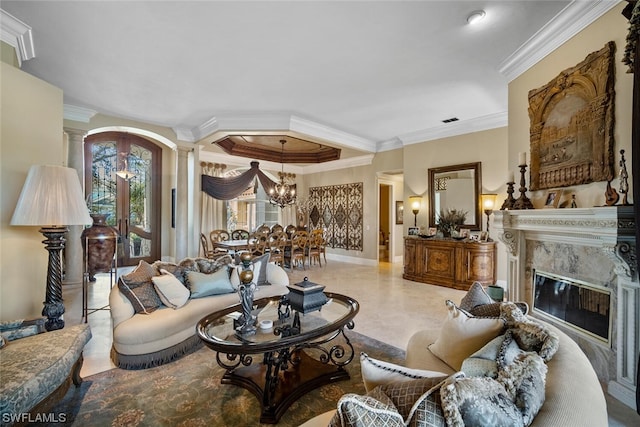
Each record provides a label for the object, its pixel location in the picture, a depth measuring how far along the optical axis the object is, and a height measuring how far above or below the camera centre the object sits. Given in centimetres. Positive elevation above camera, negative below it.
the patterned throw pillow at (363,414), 79 -58
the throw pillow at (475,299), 196 -61
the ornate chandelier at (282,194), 683 +49
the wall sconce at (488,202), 506 +22
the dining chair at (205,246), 596 -70
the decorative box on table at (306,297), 248 -76
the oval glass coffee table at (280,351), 193 -108
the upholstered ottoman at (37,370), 146 -92
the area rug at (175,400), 188 -139
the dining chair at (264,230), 620 -36
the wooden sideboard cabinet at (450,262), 492 -90
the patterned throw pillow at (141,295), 270 -81
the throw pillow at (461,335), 162 -74
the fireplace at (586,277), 198 -58
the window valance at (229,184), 647 +70
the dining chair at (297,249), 668 -86
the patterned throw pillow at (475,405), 83 -59
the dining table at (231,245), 575 -67
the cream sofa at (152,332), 245 -109
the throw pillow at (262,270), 373 -77
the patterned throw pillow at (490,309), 179 -63
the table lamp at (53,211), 230 +2
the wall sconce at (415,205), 618 +20
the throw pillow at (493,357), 132 -71
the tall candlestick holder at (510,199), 328 +18
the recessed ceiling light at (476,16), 249 +181
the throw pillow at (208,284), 312 -80
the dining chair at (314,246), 703 -82
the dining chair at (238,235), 708 -55
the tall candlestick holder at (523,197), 311 +19
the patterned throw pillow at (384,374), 105 -61
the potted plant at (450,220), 558 -12
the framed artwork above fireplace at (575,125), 224 +83
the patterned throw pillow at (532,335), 127 -60
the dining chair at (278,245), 627 -72
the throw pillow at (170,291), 285 -80
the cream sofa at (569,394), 91 -66
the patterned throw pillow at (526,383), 94 -61
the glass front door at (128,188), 623 +59
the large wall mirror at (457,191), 541 +48
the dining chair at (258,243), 599 -63
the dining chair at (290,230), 669 -39
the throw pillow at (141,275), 280 -64
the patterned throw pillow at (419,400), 83 -60
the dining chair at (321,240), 722 -69
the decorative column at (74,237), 489 -42
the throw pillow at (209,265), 340 -65
